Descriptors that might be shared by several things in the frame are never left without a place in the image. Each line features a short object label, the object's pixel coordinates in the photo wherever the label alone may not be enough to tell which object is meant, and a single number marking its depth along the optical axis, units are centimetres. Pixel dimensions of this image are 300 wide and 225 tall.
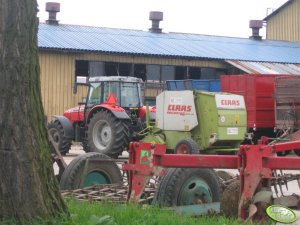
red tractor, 2030
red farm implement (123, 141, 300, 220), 745
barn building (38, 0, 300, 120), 3412
